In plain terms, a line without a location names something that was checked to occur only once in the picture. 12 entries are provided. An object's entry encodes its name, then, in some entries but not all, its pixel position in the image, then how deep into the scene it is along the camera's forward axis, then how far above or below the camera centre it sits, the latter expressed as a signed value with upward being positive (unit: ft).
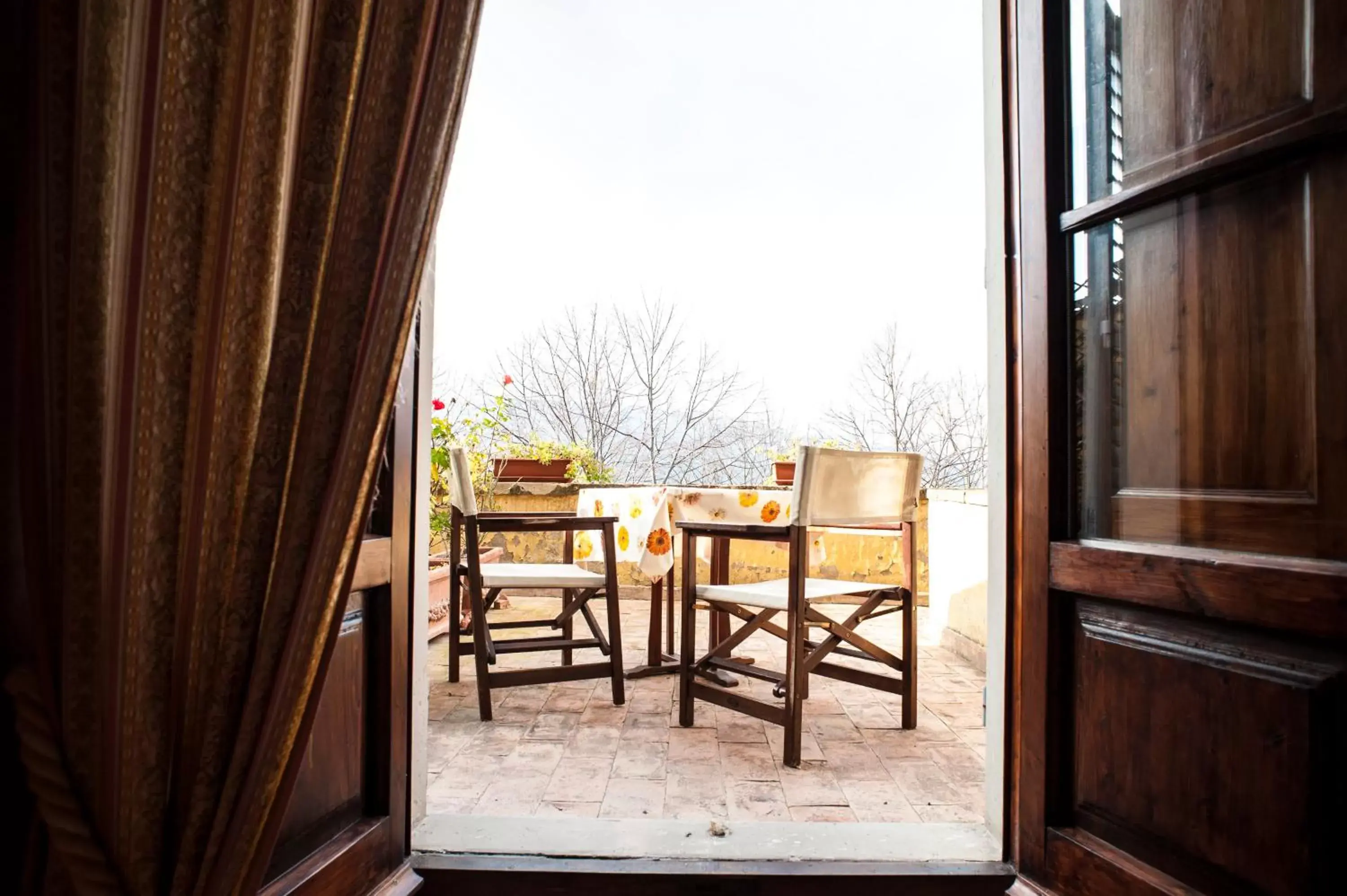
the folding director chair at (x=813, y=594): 7.18 -1.41
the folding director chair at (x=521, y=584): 8.16 -1.47
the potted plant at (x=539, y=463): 15.71 +0.04
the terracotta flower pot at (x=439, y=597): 11.50 -2.25
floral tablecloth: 9.41 -0.63
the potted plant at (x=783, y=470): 14.33 -0.09
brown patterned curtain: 2.84 +0.02
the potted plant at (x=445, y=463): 12.08 +0.03
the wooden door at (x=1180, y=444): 3.13 +0.12
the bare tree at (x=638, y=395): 24.43 +2.46
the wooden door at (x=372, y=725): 3.86 -1.55
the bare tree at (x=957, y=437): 22.03 +0.94
